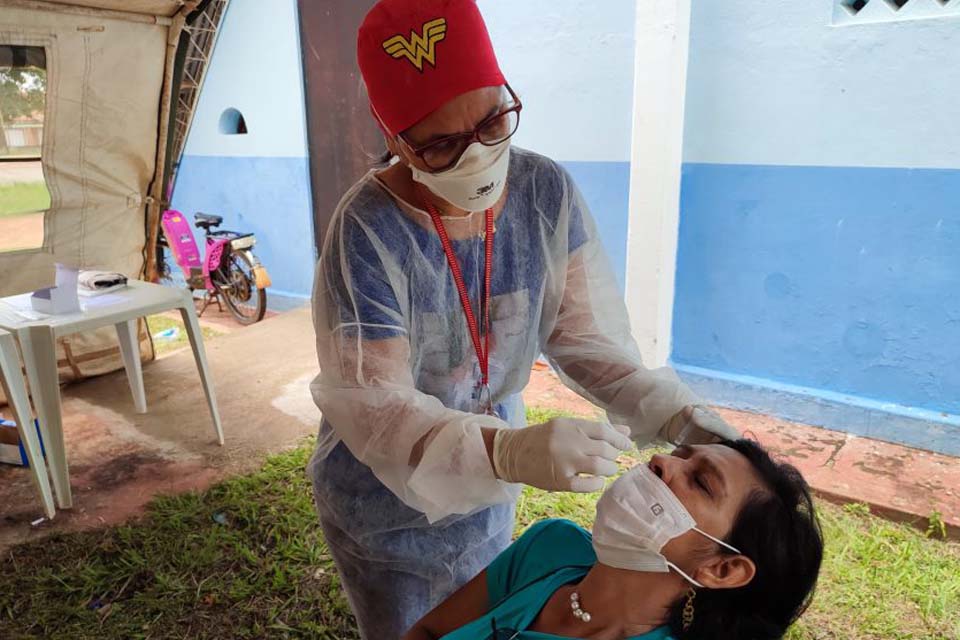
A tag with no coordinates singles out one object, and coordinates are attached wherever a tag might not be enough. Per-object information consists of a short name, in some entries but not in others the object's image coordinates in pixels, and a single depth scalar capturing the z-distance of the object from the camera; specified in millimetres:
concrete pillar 3279
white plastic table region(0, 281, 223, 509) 2781
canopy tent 3223
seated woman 1130
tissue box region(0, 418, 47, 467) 3428
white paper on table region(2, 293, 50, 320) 2906
